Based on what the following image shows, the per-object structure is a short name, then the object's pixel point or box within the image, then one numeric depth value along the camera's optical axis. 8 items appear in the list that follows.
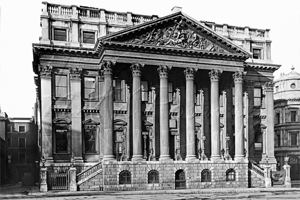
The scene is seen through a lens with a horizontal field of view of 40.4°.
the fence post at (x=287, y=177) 37.23
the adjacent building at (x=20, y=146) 69.41
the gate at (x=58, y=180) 33.72
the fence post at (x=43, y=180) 32.00
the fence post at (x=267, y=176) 37.16
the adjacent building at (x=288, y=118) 57.94
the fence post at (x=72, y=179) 32.00
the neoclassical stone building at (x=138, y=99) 34.97
